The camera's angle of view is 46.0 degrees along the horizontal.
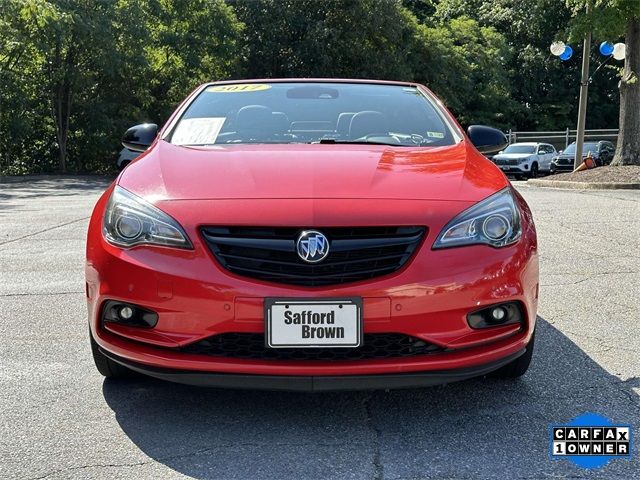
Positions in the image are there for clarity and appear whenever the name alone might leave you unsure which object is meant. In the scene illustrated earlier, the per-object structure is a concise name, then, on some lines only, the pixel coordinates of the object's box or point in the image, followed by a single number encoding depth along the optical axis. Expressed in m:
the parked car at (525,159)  28.75
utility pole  21.59
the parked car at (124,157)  24.57
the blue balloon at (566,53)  20.97
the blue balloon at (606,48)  20.67
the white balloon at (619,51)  19.94
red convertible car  2.75
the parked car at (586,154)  28.81
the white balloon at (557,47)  20.20
